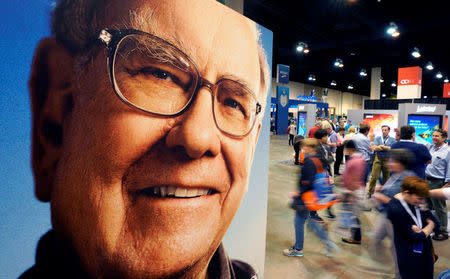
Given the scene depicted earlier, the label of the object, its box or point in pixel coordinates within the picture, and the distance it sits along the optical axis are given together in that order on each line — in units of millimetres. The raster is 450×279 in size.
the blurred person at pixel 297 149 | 7219
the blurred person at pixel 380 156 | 4867
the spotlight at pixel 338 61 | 14094
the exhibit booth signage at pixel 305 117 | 11383
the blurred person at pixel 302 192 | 3053
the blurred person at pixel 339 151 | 7093
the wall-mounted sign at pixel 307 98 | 22844
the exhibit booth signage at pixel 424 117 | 7652
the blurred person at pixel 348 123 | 12039
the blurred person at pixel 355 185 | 3471
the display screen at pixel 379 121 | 10047
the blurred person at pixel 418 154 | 3368
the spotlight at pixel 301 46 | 10718
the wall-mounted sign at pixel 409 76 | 12397
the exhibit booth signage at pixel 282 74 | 13287
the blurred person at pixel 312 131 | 5871
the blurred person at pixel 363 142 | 5156
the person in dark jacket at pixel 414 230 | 2125
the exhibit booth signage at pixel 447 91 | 17188
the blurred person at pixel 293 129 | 12531
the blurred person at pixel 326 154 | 3925
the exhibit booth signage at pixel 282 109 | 15875
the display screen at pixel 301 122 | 12312
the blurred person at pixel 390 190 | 2328
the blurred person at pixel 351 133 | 5668
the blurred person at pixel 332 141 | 6650
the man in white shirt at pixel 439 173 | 3635
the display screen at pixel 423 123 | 7637
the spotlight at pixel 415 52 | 10946
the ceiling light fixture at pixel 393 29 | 7965
